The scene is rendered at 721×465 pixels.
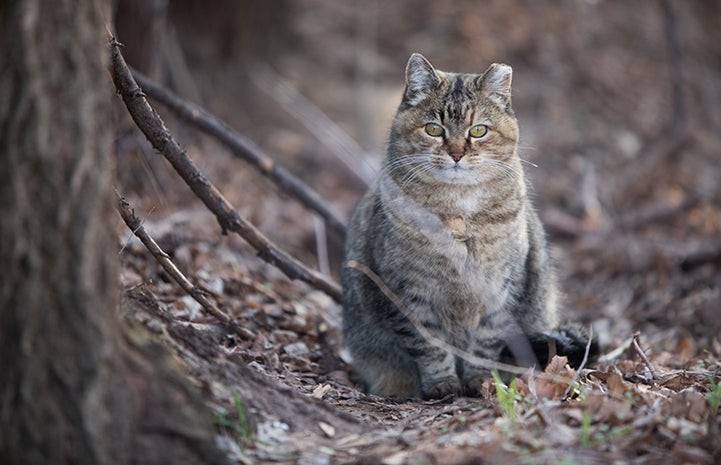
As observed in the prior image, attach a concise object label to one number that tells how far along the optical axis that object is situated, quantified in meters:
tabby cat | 8.44
